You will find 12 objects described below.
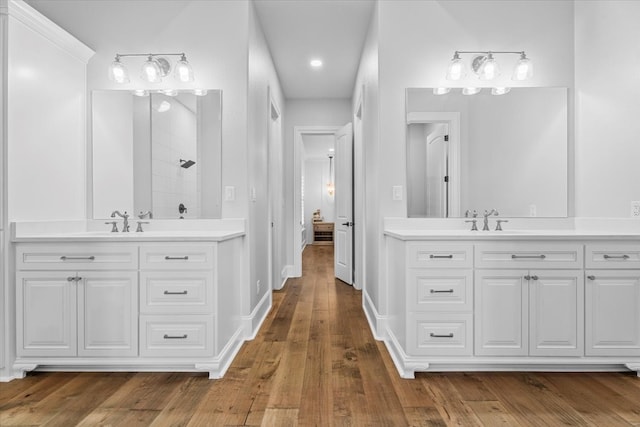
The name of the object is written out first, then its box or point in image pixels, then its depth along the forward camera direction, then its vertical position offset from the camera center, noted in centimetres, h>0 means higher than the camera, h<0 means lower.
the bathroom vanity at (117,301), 230 -54
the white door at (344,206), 525 +4
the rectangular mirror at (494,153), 299 +43
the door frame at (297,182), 572 +40
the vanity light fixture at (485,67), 291 +107
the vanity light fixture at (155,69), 292 +106
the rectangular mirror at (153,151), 300 +45
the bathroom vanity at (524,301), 228 -54
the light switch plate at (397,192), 299 +13
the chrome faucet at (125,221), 289 -9
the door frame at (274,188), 402 +24
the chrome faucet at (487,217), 289 -6
